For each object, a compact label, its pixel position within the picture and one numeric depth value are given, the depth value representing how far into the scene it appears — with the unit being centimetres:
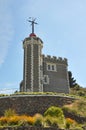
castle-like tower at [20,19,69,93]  2326
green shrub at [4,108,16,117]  1576
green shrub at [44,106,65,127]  1340
